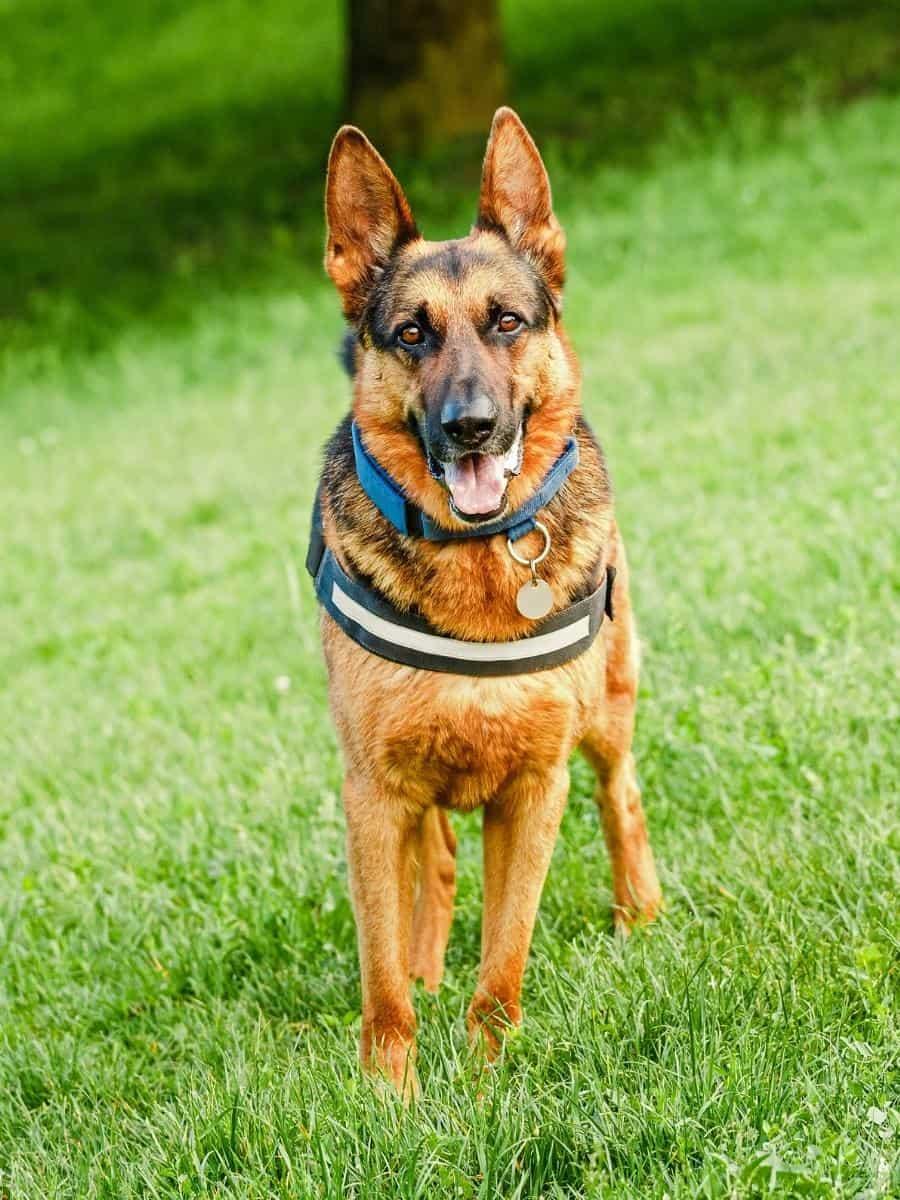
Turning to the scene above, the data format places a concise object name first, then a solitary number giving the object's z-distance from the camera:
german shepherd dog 3.44
